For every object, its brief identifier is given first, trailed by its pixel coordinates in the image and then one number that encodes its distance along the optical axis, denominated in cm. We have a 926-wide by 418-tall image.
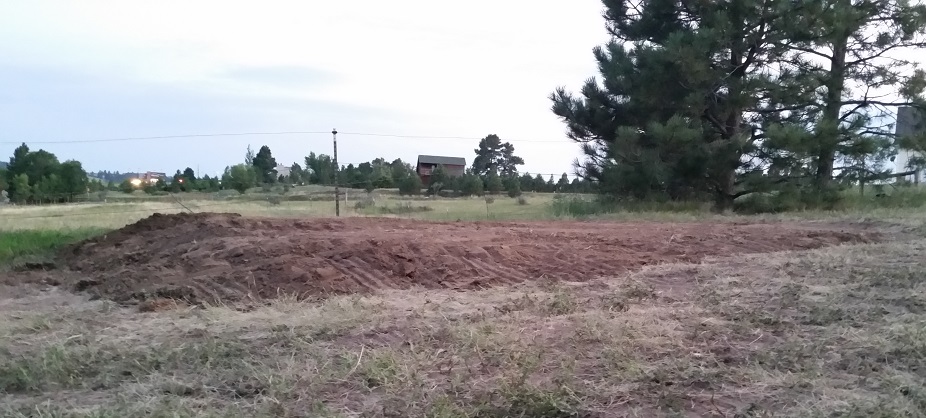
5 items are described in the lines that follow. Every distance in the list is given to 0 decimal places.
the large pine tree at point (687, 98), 1339
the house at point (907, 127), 1449
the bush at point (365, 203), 1672
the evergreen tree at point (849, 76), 1318
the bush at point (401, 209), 1615
